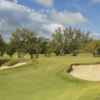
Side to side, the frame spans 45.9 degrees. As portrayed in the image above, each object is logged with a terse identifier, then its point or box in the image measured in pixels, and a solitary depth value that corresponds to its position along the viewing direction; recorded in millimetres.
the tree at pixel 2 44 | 49722
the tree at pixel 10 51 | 74950
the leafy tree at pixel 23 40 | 51234
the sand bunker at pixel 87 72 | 13700
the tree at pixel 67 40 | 60031
